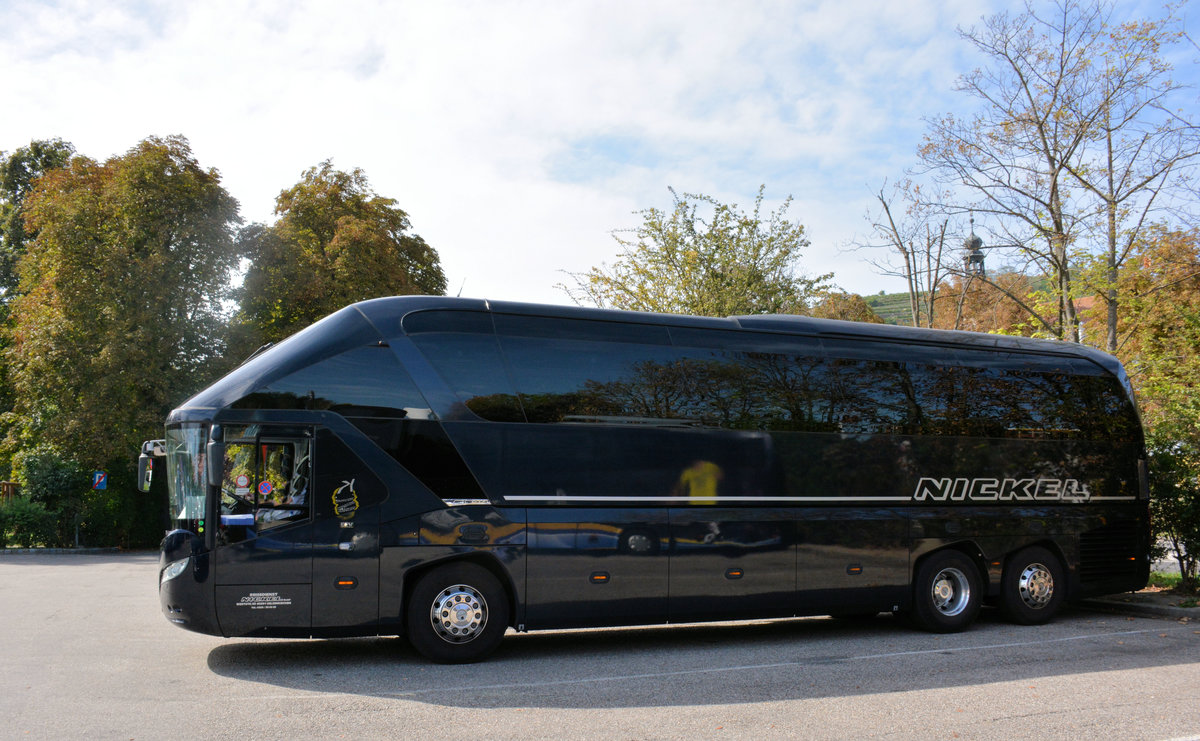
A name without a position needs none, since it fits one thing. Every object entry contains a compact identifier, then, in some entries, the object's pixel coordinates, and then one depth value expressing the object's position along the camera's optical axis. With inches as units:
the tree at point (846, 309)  1969.7
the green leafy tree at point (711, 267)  999.6
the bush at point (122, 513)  1118.4
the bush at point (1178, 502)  501.0
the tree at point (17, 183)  1595.7
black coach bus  337.4
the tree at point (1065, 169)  676.1
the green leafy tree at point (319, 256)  1160.8
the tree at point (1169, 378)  504.4
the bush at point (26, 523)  1064.8
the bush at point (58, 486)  1101.1
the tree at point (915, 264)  828.6
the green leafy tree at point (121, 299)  1025.5
